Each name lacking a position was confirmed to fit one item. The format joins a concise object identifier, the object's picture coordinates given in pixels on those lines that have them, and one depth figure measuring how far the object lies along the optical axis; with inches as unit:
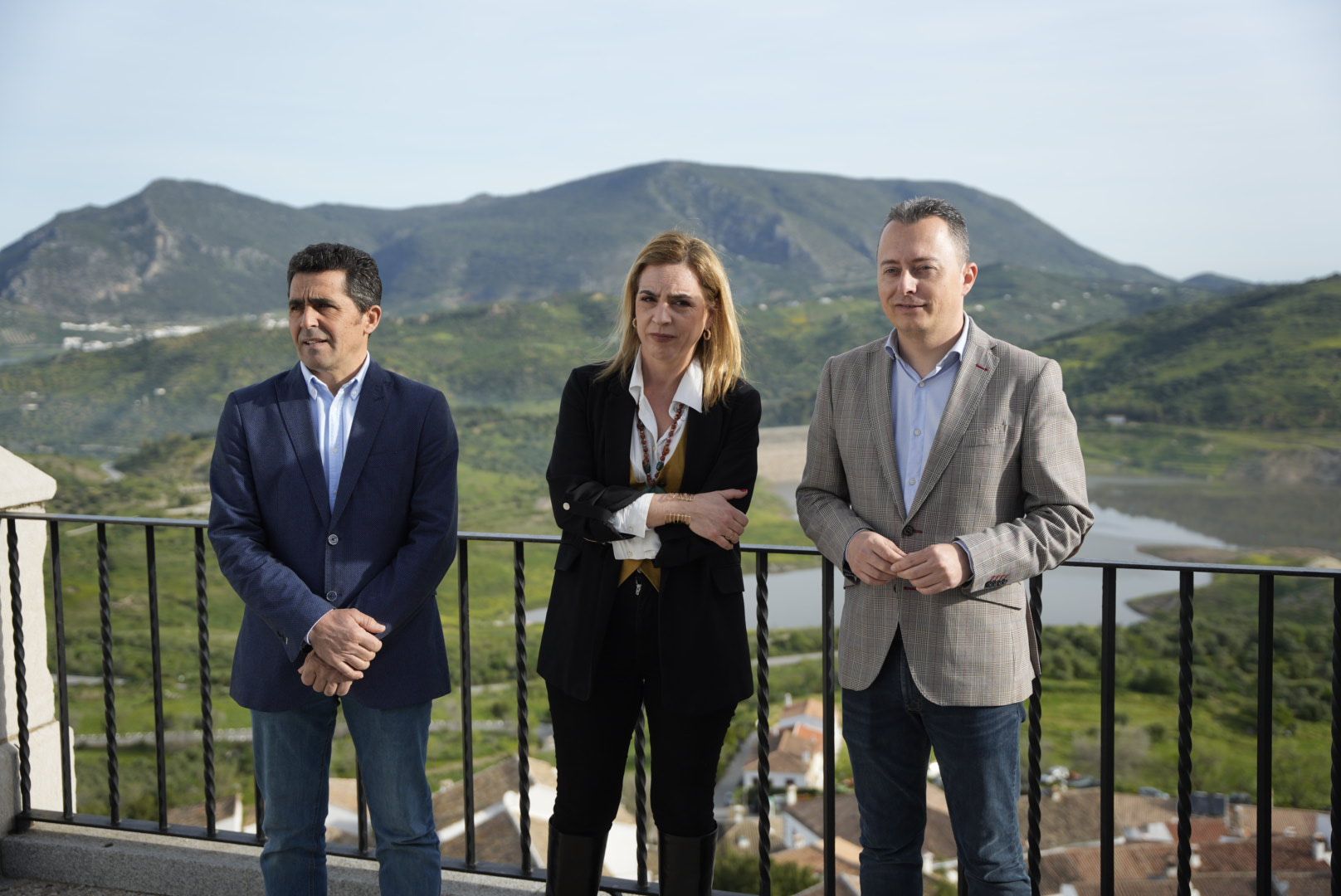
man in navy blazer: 81.9
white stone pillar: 116.9
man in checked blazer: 72.0
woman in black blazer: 77.7
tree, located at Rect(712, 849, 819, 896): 1058.7
